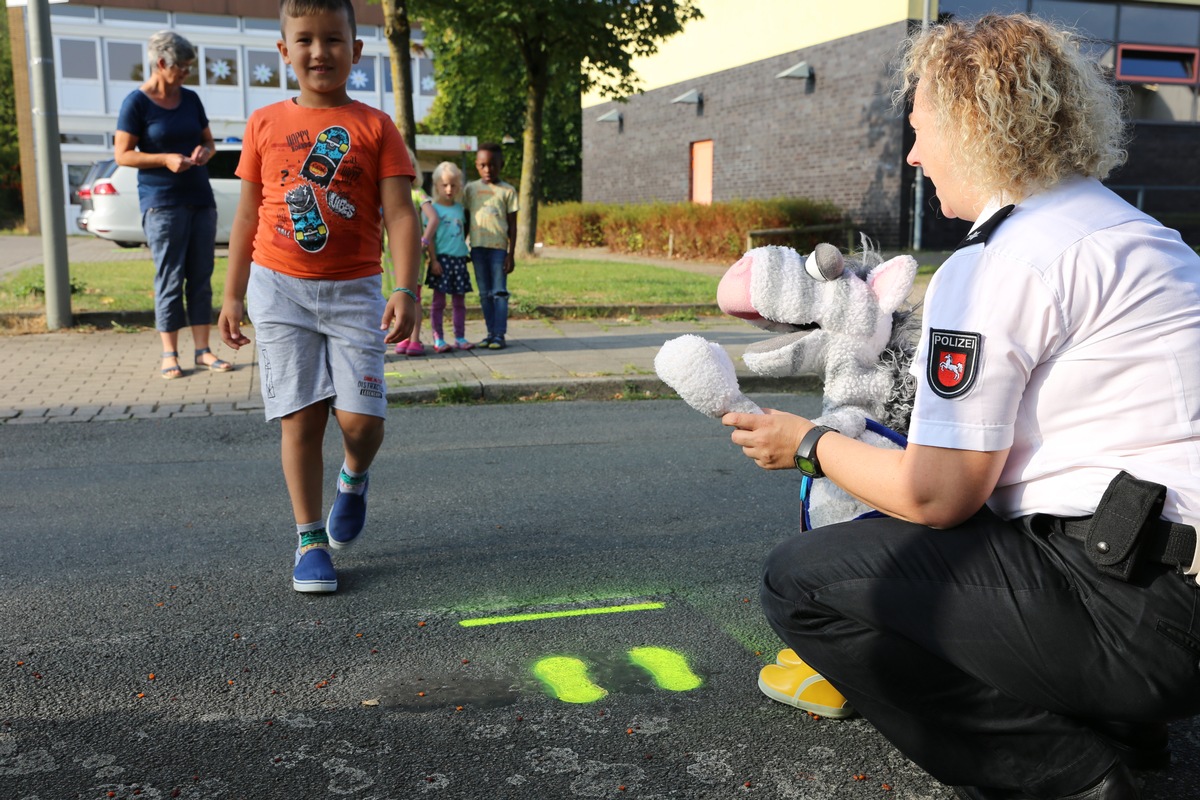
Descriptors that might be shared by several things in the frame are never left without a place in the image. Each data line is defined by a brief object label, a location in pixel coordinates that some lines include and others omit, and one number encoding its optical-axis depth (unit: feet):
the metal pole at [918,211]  65.67
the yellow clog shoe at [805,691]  9.29
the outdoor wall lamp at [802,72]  72.95
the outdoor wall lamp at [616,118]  103.30
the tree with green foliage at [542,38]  59.52
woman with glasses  24.45
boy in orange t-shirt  12.07
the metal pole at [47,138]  30.68
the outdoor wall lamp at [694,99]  87.40
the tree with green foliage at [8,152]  146.10
